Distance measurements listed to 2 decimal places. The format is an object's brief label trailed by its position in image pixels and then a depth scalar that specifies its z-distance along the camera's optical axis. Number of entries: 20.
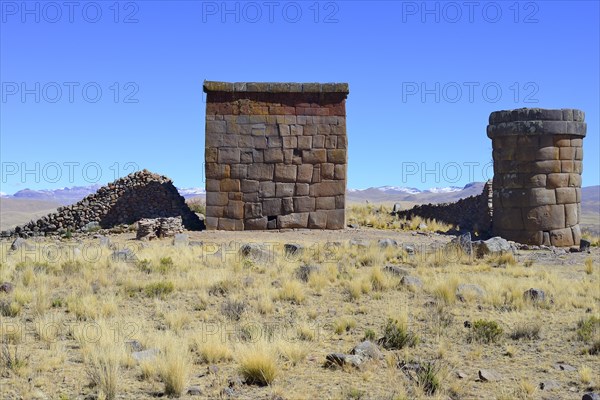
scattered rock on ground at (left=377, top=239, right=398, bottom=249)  16.53
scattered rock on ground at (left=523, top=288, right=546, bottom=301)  10.96
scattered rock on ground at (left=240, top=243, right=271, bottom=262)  14.20
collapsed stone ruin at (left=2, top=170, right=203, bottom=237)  21.64
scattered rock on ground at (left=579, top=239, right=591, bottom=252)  17.94
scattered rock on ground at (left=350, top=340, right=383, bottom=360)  7.85
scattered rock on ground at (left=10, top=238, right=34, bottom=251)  16.41
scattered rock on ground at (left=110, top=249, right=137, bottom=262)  13.80
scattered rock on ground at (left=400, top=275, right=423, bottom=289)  11.84
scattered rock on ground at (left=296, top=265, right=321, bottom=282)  12.46
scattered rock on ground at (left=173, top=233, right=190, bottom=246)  16.62
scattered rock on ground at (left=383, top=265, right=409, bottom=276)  12.80
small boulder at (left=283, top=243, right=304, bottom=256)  15.12
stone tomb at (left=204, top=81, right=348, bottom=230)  19.06
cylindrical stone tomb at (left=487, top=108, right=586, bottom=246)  18.23
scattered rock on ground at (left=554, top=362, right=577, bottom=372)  7.90
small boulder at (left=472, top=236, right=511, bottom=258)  15.73
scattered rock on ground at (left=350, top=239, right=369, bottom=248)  16.44
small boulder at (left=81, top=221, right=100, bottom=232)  21.16
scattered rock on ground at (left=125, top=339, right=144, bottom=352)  7.97
